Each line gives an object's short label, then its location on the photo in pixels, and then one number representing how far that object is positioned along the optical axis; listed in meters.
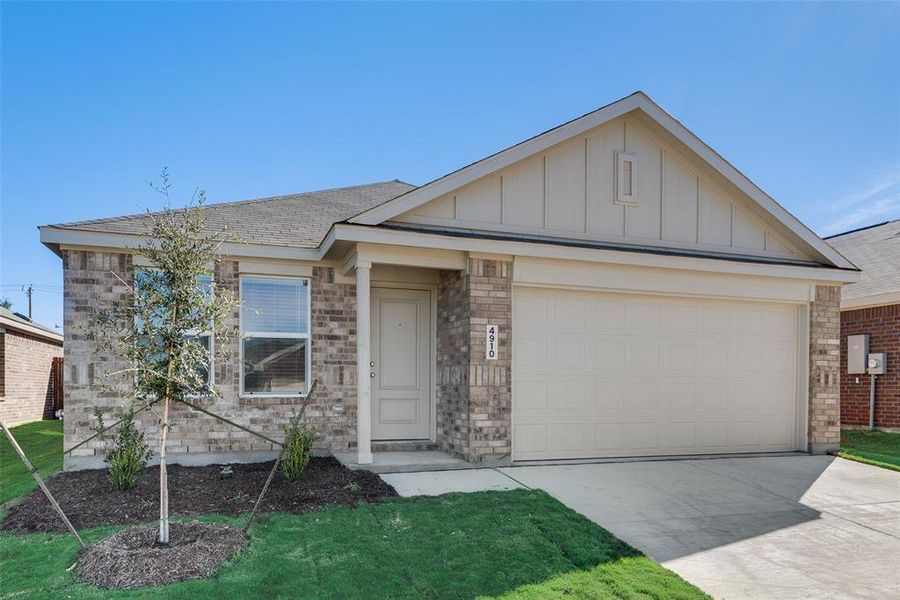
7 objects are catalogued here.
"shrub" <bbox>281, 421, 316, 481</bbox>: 6.33
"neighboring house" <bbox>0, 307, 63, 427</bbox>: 13.66
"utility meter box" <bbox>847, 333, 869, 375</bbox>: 11.71
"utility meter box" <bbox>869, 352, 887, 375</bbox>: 11.35
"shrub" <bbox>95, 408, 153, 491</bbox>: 5.98
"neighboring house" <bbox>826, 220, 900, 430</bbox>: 11.27
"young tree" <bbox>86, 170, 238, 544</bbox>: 4.18
